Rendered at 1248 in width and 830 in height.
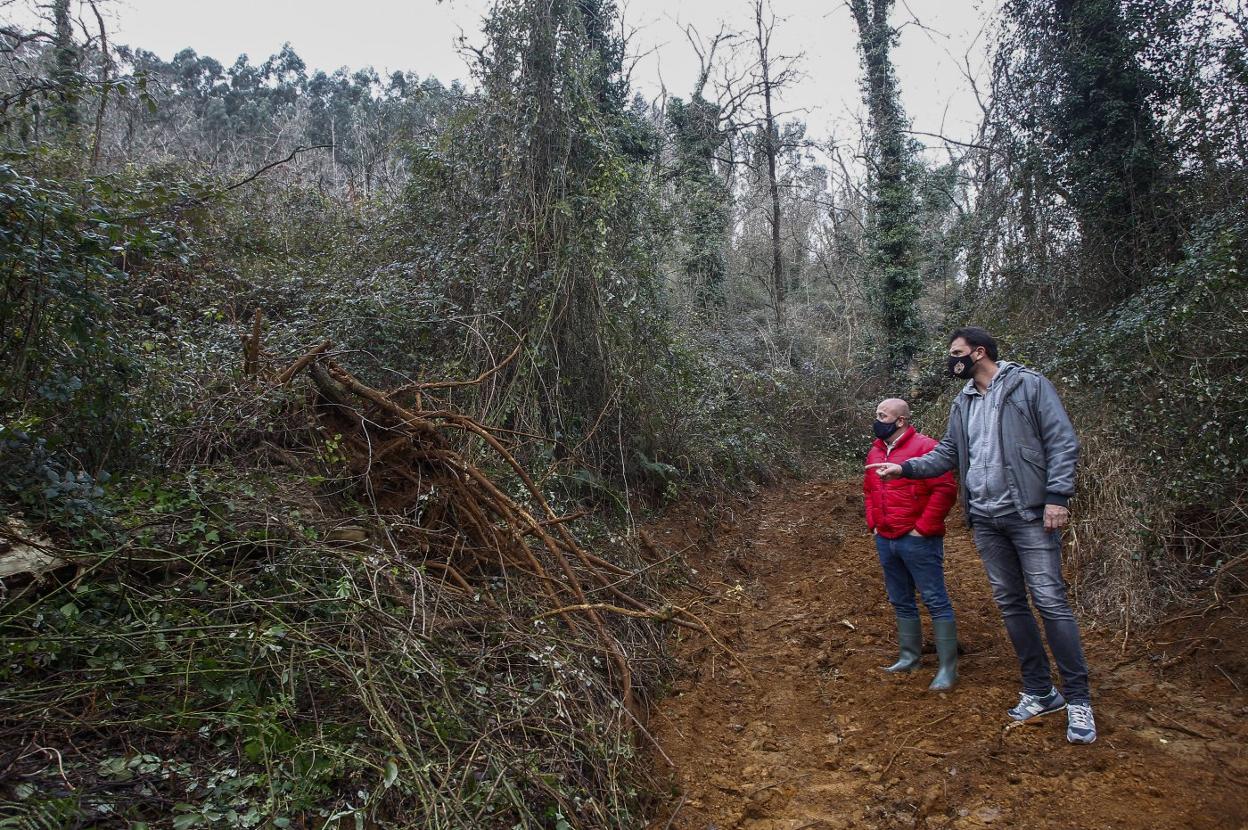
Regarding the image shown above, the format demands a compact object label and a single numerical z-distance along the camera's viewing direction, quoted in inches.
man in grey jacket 121.5
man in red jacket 149.3
